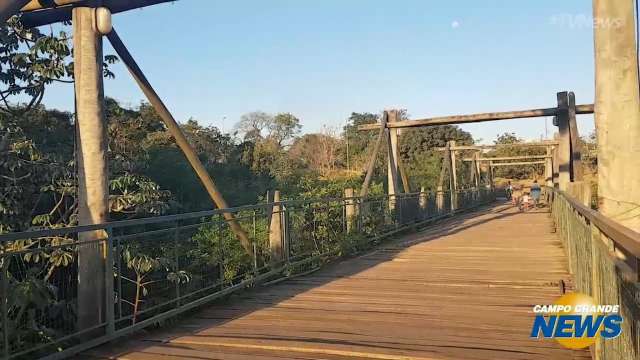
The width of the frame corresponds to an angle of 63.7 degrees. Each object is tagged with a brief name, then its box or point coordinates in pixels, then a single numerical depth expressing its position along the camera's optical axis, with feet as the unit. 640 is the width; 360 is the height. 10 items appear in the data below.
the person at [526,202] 75.51
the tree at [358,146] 121.39
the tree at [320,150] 128.47
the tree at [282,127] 152.46
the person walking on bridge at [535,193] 77.46
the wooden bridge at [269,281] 11.87
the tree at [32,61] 22.20
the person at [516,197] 83.09
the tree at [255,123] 152.66
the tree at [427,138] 165.58
